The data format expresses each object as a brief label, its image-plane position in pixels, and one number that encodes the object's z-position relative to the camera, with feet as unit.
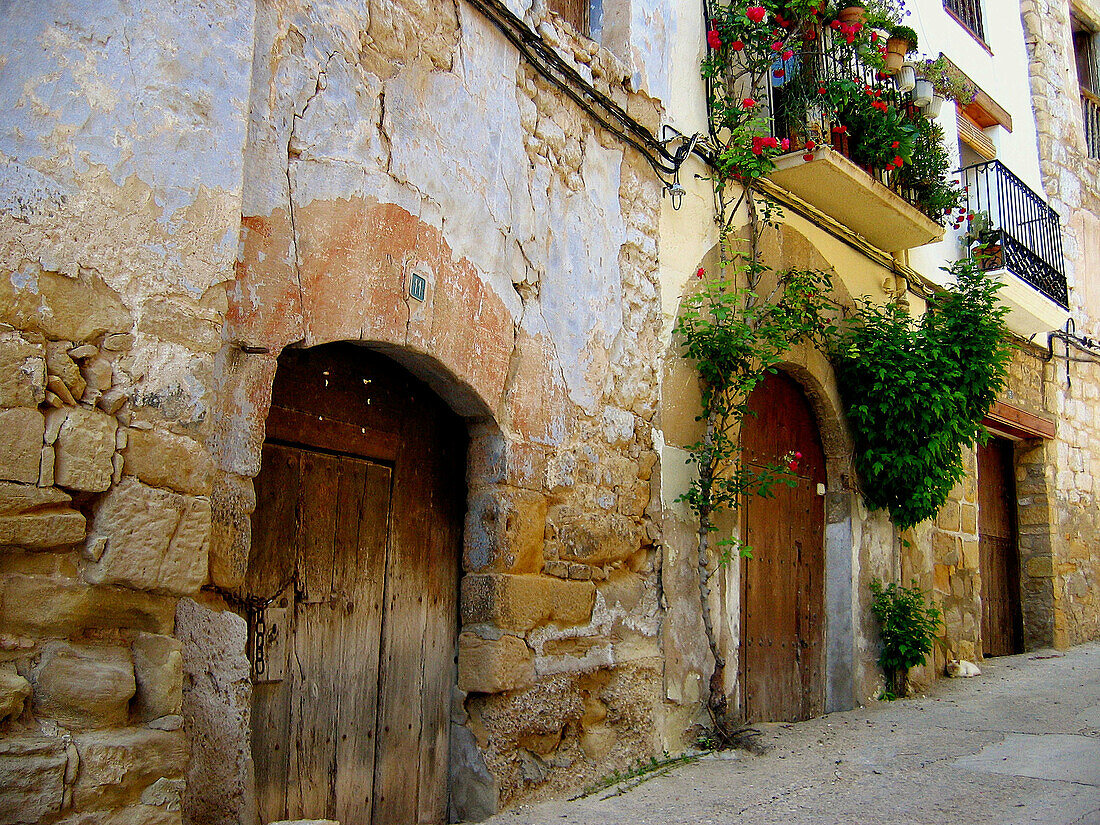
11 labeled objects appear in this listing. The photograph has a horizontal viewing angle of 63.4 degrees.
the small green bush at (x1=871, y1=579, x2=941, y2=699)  17.66
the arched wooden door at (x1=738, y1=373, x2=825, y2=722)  15.92
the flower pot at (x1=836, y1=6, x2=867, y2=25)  17.29
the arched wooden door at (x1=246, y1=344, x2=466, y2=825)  9.12
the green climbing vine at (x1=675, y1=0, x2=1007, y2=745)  13.97
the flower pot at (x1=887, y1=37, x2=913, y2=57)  19.88
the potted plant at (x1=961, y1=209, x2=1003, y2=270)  23.17
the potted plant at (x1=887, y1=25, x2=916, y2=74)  19.71
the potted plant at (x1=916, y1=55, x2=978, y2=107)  21.39
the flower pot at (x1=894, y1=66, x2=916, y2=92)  20.42
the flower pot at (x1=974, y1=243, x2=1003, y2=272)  23.03
